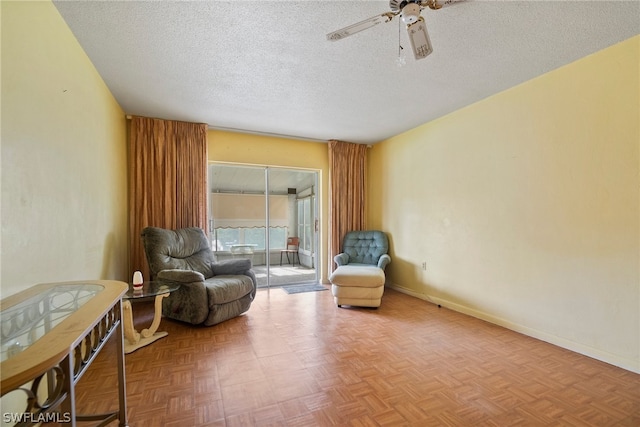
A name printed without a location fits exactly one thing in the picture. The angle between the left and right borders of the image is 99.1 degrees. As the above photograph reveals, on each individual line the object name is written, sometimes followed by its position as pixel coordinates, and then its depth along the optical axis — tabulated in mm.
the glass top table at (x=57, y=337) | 713
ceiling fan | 1558
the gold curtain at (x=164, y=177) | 3549
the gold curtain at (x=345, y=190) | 4723
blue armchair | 3443
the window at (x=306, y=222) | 5094
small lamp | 2532
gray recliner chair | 2830
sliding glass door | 4395
